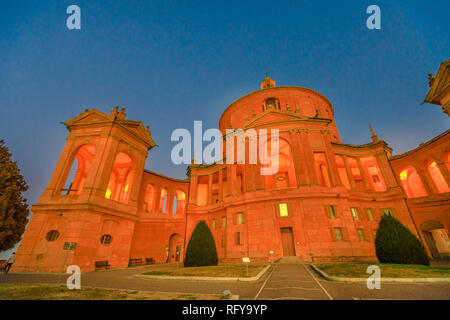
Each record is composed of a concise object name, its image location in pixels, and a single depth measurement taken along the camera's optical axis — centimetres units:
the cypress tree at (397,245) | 1312
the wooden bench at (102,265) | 1862
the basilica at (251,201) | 1895
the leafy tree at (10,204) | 1846
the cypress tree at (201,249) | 1706
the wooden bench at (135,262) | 2459
